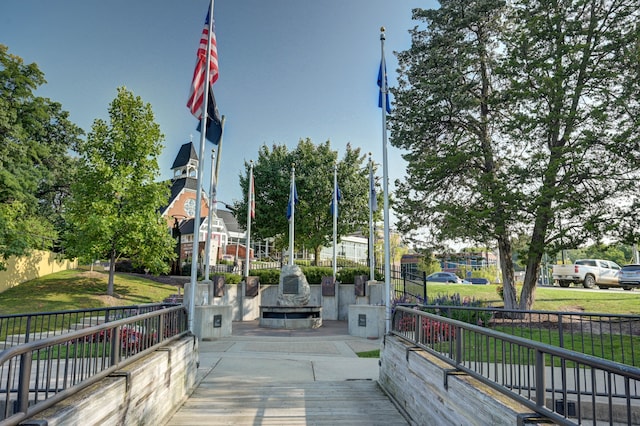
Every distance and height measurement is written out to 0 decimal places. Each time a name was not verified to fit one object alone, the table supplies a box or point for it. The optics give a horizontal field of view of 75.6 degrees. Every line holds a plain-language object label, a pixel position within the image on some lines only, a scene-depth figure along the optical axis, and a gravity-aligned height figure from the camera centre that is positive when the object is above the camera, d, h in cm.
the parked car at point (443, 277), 4168 -149
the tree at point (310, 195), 3334 +539
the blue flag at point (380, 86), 1064 +451
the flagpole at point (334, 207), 2138 +282
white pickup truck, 2644 -46
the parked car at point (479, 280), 4340 -176
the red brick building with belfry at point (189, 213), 4406 +580
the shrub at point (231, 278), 2077 -92
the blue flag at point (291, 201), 2083 +303
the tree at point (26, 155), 2214 +688
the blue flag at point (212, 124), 1027 +340
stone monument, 1729 -199
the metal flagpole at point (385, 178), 925 +197
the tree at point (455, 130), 1611 +586
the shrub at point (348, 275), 2212 -72
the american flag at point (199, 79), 993 +431
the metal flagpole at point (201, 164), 891 +218
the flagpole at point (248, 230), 2097 +153
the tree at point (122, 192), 2198 +362
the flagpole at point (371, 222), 1738 +163
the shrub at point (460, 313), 1377 -170
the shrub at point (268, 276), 2241 -88
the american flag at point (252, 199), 2113 +314
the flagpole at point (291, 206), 1984 +275
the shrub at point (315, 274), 2256 -70
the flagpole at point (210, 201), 1719 +259
